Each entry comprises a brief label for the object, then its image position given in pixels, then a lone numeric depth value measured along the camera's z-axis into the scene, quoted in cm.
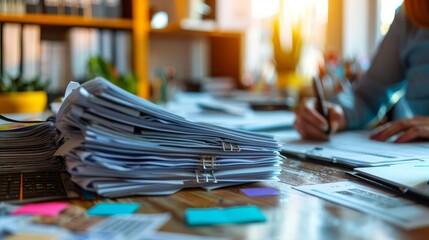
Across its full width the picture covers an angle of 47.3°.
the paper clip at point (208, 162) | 58
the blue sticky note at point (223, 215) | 44
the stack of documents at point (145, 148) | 52
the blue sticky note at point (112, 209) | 46
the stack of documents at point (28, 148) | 64
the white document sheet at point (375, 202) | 45
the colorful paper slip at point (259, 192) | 55
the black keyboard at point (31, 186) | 51
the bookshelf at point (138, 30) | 220
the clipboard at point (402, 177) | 53
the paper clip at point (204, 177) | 57
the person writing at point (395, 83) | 115
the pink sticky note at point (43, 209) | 46
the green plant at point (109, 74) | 178
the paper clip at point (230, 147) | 59
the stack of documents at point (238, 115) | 118
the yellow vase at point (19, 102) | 141
